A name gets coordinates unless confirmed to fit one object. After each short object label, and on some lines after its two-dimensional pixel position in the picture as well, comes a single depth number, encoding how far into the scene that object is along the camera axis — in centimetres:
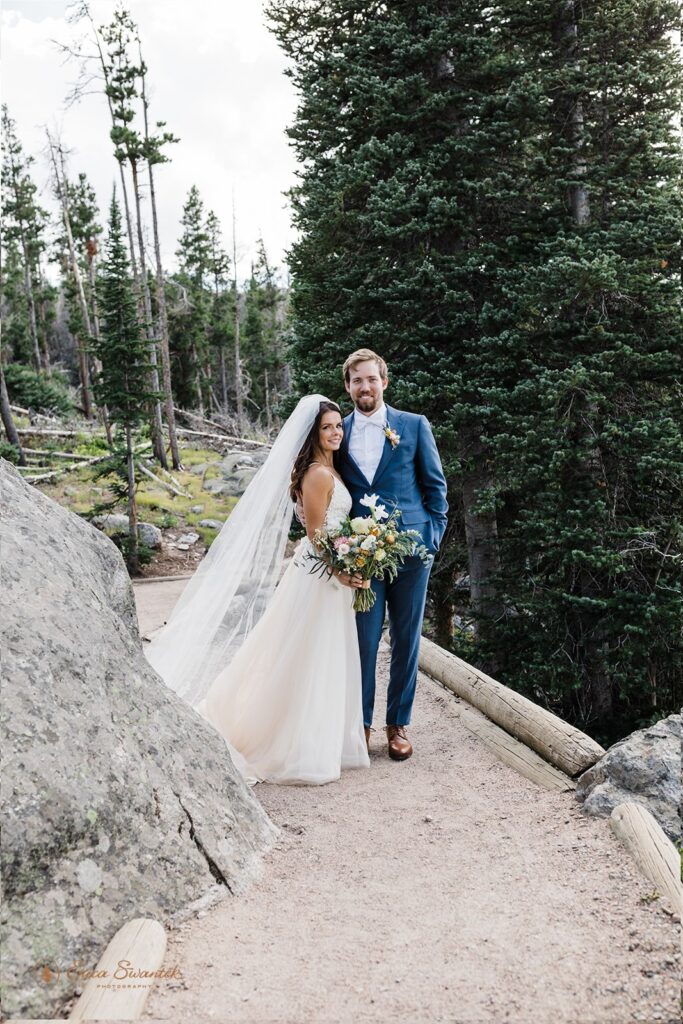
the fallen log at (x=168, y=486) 1841
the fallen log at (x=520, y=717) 429
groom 462
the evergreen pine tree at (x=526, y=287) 800
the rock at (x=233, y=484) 1963
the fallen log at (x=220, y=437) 2495
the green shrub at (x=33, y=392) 2548
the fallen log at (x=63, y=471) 1805
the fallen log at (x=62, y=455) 2008
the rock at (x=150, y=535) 1526
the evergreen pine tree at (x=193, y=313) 3150
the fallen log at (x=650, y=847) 284
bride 441
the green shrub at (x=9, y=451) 1588
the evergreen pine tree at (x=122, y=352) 1359
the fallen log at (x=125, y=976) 213
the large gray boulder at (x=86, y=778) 226
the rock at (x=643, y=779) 369
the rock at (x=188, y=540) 1590
